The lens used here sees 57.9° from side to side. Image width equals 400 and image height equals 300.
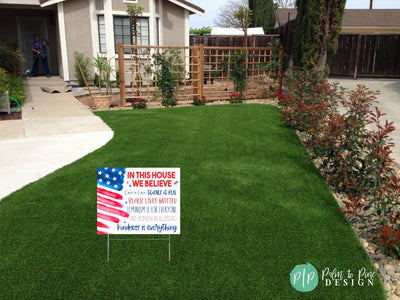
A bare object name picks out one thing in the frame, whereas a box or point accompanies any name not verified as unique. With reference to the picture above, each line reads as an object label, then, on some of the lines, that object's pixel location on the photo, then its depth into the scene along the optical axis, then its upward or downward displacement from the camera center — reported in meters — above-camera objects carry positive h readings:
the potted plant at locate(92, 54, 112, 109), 9.50 -0.94
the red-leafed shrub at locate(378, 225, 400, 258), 3.18 -1.55
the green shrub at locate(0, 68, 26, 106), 8.03 -0.52
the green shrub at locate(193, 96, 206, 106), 10.23 -1.00
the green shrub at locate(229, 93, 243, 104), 10.48 -0.97
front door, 14.88 +1.37
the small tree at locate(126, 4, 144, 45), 12.35 +1.77
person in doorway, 14.09 +0.59
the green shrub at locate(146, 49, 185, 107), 9.73 -0.27
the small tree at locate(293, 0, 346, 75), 8.98 +0.86
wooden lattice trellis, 9.81 -0.34
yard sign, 2.88 -1.06
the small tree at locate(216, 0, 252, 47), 45.09 +6.39
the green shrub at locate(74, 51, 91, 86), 12.81 -0.08
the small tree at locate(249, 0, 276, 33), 27.88 +3.88
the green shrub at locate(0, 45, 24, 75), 9.79 +0.15
